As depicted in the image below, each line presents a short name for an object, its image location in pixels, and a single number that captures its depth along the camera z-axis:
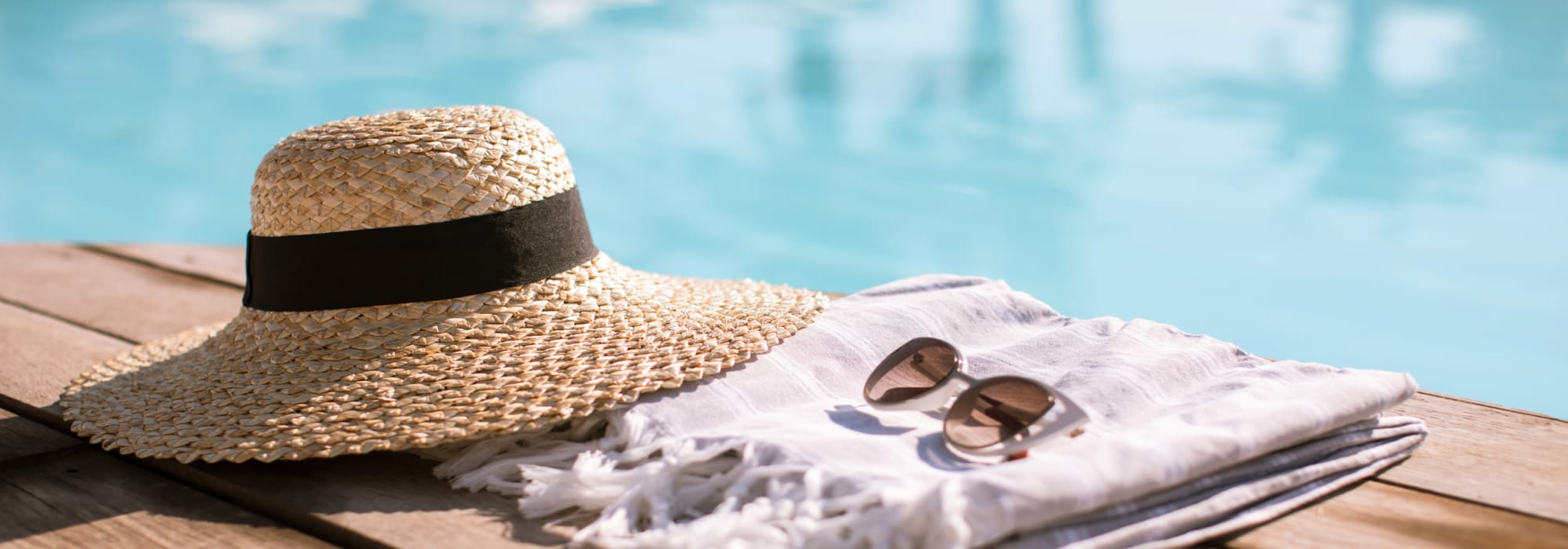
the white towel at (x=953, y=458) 0.90
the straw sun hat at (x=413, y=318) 1.16
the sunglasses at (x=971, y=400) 1.03
